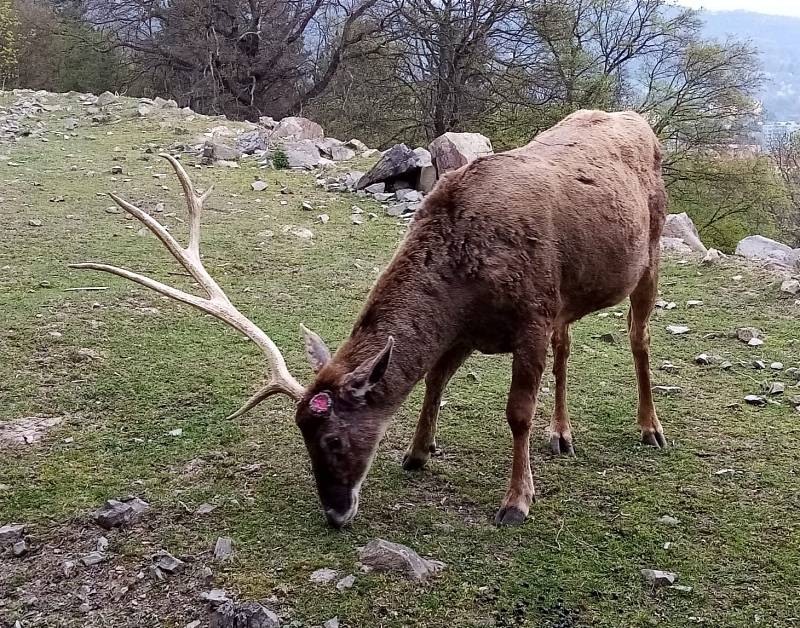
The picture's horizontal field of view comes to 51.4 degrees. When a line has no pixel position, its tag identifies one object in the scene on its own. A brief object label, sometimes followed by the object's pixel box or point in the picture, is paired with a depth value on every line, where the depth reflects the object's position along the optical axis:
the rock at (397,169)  11.26
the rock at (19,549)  3.79
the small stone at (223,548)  3.75
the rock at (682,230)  9.80
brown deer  3.93
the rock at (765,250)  9.34
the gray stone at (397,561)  3.61
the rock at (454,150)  11.03
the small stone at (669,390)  5.76
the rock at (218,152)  13.08
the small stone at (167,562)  3.66
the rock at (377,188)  11.30
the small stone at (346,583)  3.54
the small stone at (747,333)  6.58
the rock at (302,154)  12.91
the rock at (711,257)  8.56
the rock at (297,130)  14.40
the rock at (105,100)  18.42
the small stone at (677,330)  6.89
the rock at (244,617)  3.19
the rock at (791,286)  7.36
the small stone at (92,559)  3.72
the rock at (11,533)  3.86
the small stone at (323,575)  3.59
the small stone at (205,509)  4.16
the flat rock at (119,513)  4.02
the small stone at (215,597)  3.43
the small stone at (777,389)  5.61
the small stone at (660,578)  3.60
